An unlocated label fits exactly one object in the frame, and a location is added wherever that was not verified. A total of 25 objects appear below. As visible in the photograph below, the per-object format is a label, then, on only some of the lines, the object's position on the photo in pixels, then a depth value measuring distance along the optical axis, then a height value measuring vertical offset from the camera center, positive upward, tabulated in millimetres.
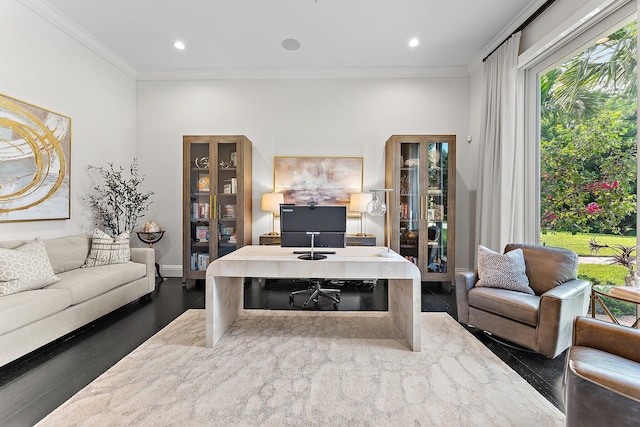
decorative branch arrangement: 4016 +160
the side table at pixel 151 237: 4297 -378
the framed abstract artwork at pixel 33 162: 2863 +492
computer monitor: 2584 -102
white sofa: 2086 -729
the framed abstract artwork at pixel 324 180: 4633 +493
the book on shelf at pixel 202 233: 4328 -308
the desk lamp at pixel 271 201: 4395 +158
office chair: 3467 -975
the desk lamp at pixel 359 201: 4344 +166
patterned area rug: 1585 -1065
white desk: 2324 -461
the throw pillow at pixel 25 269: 2330 -476
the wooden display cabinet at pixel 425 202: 4172 +153
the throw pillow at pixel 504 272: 2621 -513
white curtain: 3459 +713
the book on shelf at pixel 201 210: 4320 +21
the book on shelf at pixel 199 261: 4305 -704
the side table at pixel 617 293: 1877 -512
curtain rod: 2982 +2075
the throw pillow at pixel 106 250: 3383 -452
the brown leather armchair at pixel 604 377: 1117 -681
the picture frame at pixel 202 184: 4320 +390
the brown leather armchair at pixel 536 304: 2152 -698
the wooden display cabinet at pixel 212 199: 4266 +181
